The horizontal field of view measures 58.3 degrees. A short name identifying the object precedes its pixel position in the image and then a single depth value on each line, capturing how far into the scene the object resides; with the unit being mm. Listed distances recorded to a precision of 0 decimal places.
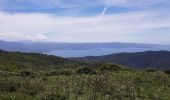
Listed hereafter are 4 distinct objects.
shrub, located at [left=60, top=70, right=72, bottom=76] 11914
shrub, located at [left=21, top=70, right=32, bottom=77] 10982
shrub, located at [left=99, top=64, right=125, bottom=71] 14322
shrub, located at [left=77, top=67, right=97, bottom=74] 12413
